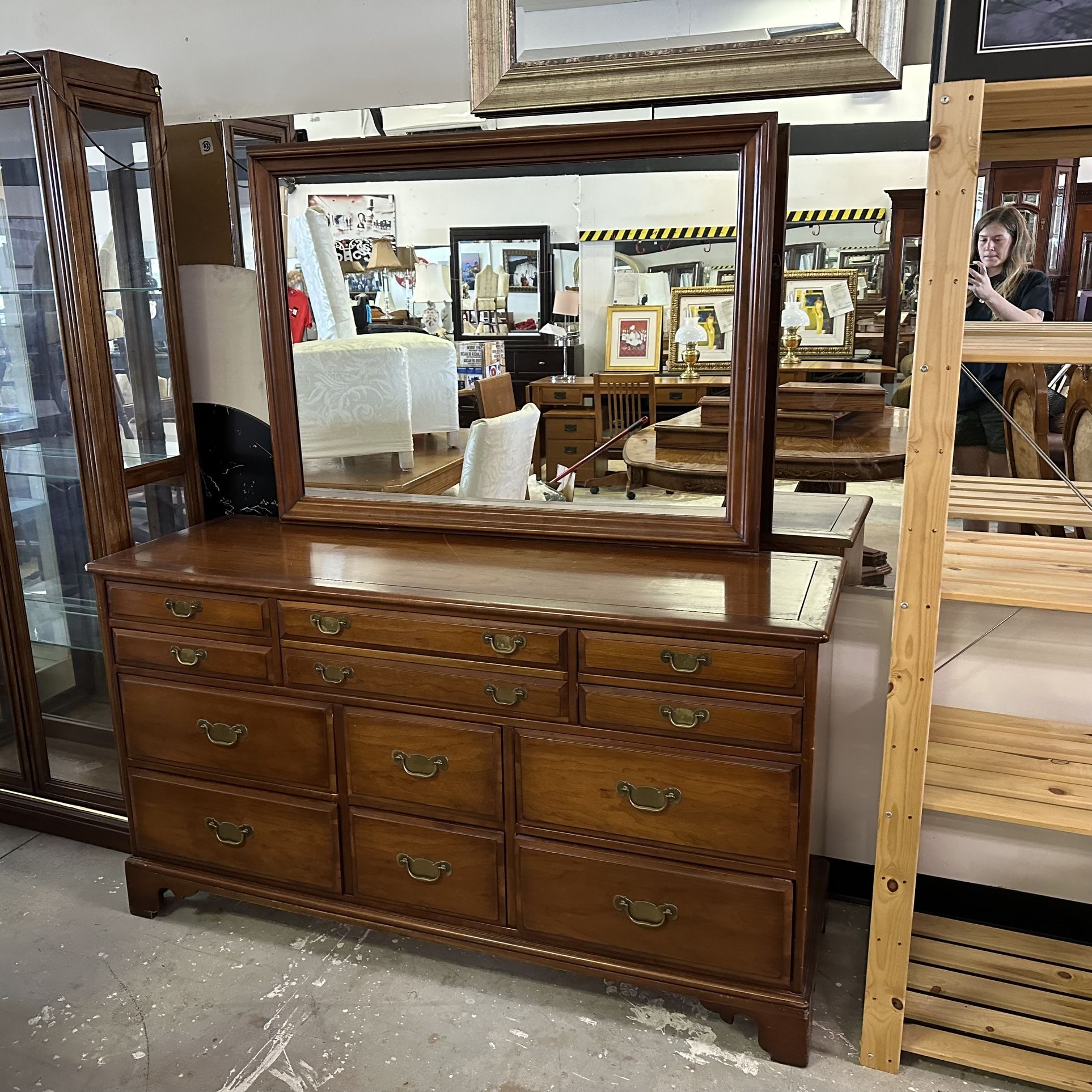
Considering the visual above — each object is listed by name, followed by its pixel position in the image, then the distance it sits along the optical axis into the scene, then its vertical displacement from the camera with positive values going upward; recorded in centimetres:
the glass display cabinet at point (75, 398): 236 -21
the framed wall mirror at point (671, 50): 198 +54
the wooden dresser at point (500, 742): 189 -90
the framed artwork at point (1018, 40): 183 +50
